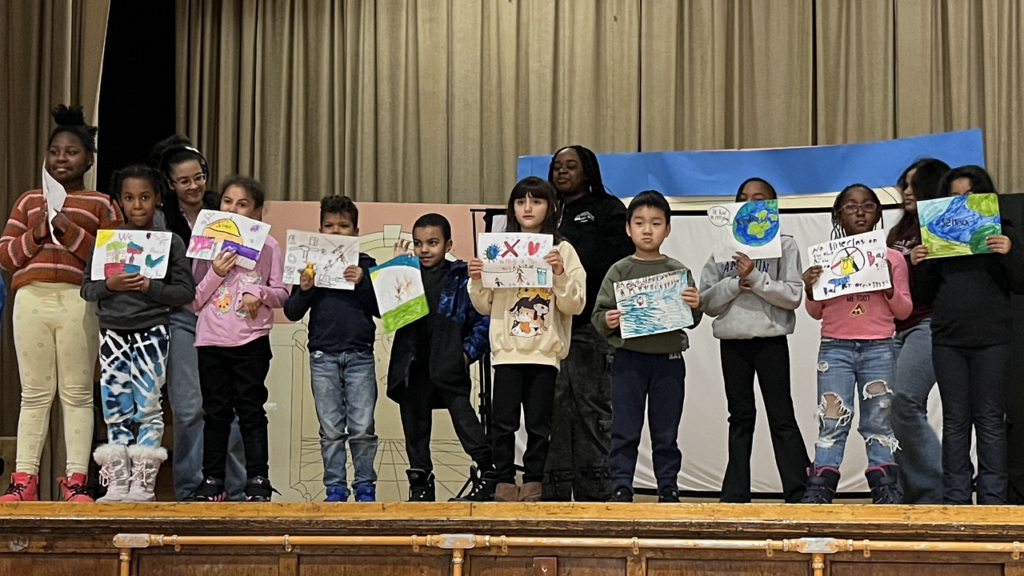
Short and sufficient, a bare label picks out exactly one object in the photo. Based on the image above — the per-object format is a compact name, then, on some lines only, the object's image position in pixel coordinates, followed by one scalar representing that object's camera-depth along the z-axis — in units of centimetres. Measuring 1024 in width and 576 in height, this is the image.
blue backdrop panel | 592
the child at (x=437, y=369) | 469
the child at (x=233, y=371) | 464
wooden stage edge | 383
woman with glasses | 481
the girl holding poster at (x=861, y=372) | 441
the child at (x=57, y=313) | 466
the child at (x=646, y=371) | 450
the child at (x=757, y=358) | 452
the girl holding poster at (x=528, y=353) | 457
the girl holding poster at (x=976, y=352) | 430
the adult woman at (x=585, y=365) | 482
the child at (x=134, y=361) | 457
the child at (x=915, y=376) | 466
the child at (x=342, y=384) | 470
